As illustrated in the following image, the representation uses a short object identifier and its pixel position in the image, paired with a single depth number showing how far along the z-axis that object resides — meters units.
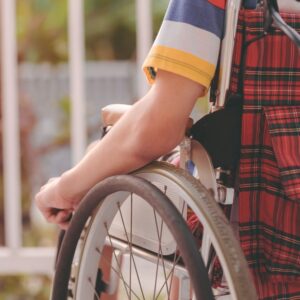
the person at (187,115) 2.32
